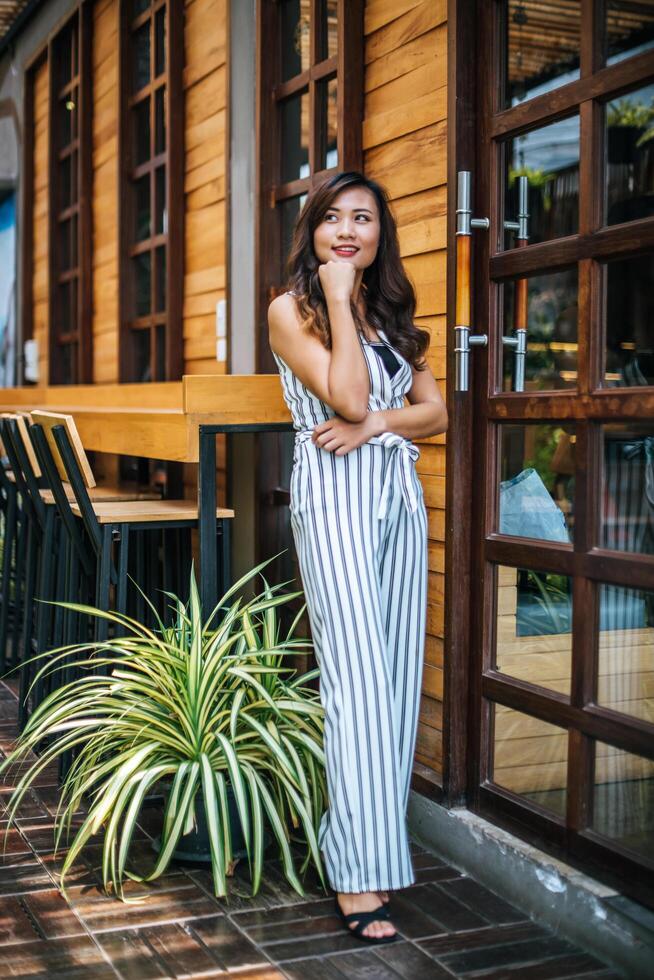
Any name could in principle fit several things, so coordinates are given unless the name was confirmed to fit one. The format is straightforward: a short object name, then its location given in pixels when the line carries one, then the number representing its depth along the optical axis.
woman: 2.71
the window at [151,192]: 5.09
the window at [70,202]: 6.44
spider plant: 2.87
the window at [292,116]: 3.88
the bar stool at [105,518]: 3.54
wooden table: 3.41
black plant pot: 3.06
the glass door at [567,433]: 2.58
